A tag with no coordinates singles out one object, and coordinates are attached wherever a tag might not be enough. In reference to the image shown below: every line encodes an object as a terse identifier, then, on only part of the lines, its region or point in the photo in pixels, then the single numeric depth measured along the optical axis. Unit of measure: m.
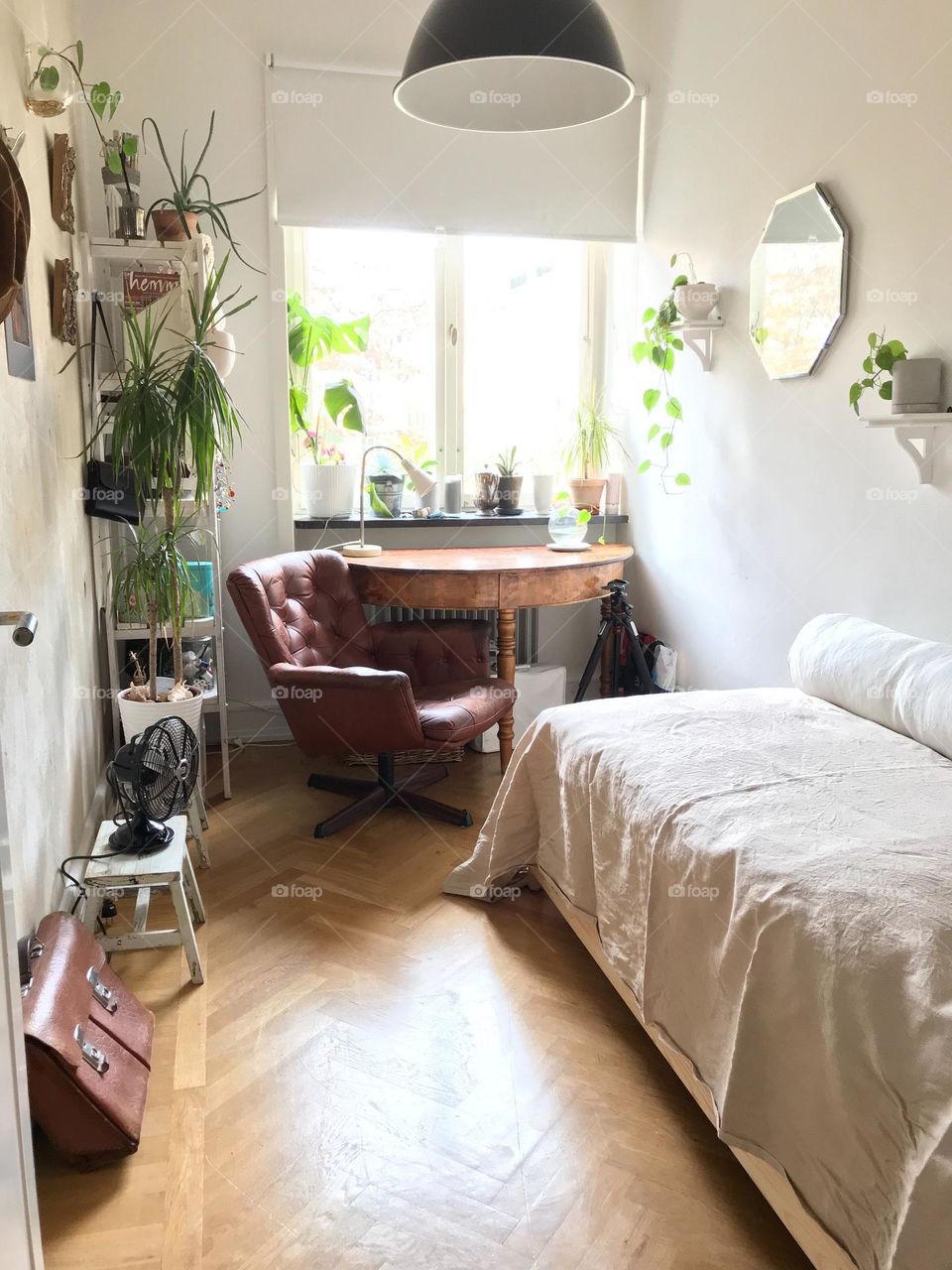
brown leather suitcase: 1.60
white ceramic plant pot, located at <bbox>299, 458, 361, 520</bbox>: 3.82
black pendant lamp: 1.80
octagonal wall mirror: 2.65
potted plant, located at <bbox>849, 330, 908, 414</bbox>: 2.34
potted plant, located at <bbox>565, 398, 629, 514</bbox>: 4.12
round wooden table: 3.27
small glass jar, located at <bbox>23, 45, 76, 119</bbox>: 2.20
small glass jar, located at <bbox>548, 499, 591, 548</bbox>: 3.78
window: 3.89
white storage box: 3.78
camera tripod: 3.73
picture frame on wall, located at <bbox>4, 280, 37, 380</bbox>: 1.94
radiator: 3.95
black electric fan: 2.27
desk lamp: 3.39
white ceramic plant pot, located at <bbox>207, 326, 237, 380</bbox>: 2.97
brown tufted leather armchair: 2.80
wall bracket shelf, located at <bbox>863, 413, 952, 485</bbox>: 2.26
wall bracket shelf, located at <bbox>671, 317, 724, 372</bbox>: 3.35
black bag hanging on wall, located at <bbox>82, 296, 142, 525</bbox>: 2.85
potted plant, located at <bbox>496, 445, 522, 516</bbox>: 4.06
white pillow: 2.06
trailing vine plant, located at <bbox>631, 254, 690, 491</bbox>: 3.44
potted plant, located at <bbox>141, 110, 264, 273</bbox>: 2.90
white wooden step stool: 2.16
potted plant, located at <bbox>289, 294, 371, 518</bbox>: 3.76
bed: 1.25
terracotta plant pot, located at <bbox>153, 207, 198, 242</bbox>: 3.00
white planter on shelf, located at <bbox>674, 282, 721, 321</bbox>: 3.24
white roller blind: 3.54
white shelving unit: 2.93
